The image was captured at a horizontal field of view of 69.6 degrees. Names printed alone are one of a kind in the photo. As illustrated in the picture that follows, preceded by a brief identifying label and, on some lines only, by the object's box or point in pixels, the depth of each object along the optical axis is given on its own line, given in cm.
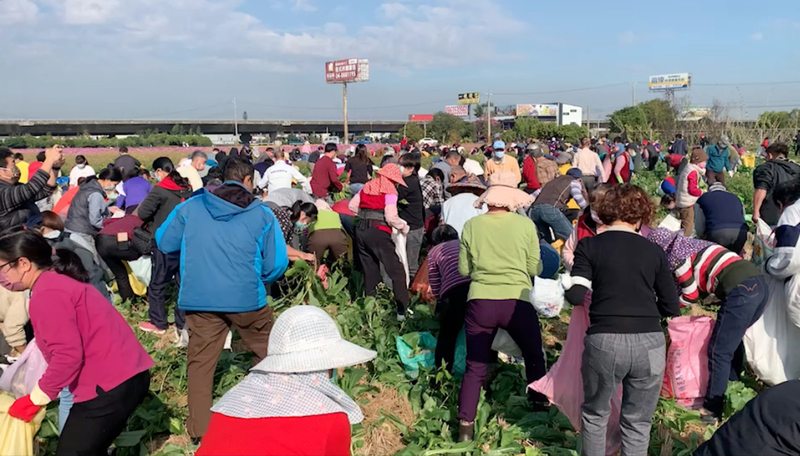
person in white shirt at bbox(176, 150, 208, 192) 723
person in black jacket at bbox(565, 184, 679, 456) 275
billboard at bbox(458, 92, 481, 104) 11362
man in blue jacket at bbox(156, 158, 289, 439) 340
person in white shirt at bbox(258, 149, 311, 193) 854
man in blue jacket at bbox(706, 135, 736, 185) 1152
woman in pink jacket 253
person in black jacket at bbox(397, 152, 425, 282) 600
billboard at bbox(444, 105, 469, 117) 11169
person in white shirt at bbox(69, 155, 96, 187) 1020
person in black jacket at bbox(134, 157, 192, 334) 548
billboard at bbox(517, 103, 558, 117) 11744
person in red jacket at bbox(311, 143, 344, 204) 897
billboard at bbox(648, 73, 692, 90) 9381
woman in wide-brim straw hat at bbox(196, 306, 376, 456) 180
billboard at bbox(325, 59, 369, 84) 7475
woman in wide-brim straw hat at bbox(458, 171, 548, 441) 347
